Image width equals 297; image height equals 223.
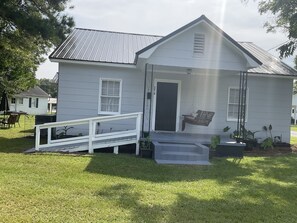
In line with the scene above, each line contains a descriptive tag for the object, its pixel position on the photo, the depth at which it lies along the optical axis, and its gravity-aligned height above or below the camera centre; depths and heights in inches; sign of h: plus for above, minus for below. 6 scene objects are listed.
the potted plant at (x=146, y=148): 424.8 -54.7
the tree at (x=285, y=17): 564.4 +171.7
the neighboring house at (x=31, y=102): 2213.3 -21.6
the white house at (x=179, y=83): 486.0 +37.9
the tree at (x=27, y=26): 567.2 +132.7
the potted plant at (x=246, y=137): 515.2 -44.6
